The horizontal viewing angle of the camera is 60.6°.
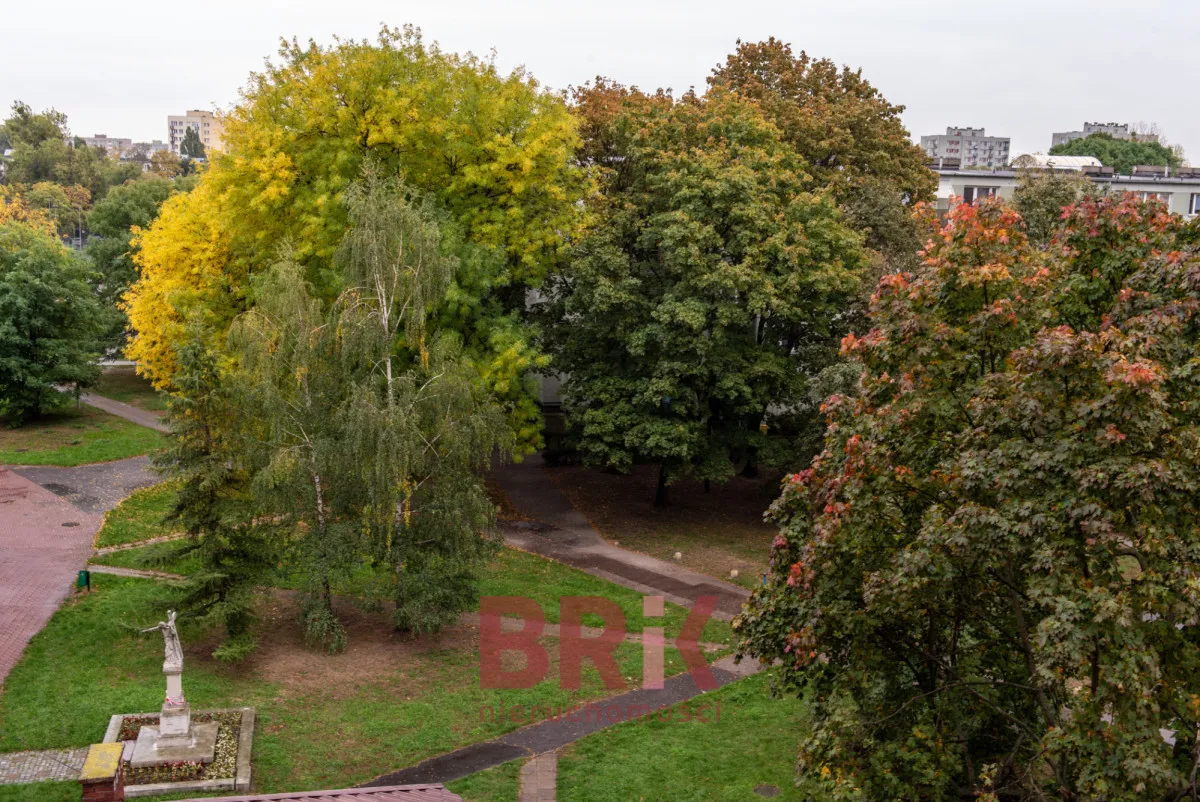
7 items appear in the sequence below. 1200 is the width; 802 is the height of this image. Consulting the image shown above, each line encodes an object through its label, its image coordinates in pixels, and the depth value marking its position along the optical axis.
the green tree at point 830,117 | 31.02
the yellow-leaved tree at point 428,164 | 24.66
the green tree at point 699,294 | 24.89
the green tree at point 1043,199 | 27.38
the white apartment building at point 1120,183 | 54.91
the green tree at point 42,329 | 33.19
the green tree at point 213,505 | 17.05
